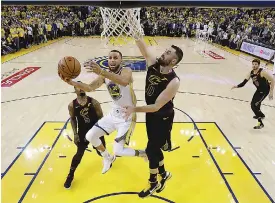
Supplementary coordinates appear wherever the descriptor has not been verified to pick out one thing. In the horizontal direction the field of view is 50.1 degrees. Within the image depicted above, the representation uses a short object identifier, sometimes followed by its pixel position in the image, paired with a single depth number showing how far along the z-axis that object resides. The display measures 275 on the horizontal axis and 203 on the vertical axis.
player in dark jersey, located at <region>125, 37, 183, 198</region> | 3.43
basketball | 3.65
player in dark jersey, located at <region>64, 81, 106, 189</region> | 4.16
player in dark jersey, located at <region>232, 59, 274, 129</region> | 5.98
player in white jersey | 4.14
